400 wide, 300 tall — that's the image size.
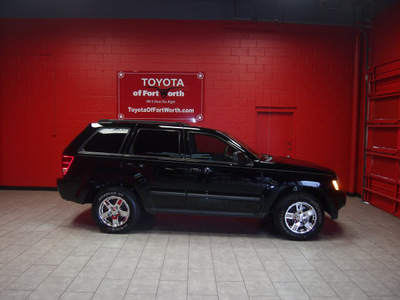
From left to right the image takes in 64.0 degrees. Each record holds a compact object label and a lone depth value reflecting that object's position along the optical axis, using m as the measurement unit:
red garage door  6.79
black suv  5.11
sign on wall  8.22
